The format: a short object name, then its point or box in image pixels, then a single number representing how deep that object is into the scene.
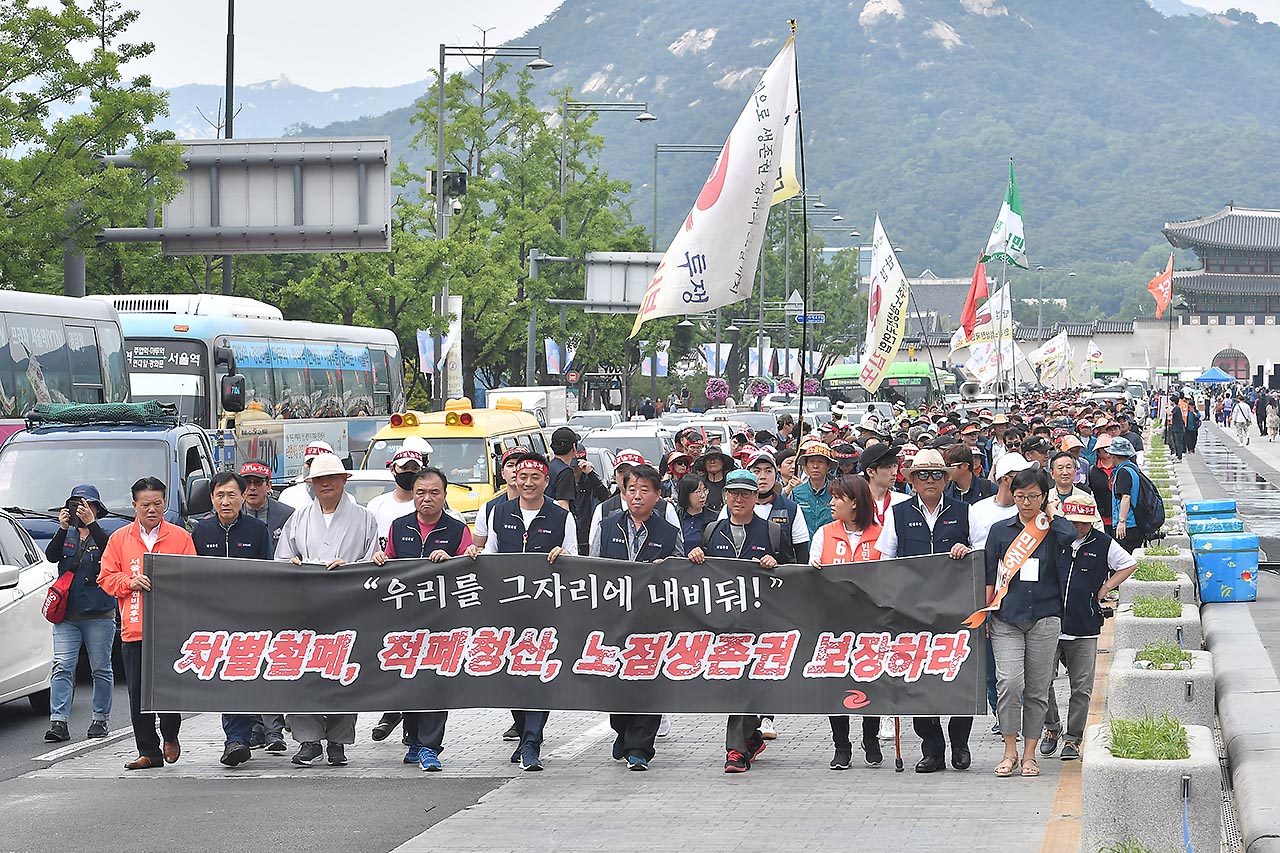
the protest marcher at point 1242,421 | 68.19
